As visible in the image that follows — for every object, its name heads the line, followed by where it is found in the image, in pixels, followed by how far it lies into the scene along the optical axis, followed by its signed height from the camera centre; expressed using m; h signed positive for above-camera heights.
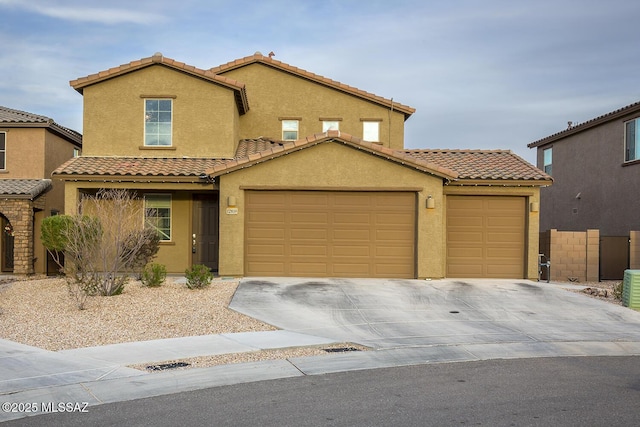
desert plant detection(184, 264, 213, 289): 15.38 -1.73
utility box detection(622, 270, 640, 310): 14.48 -1.81
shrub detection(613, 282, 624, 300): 15.83 -2.03
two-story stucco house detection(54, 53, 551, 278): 17.70 +0.49
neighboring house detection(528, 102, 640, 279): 23.22 +1.26
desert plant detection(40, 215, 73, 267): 17.34 -0.77
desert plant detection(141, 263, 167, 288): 15.82 -1.79
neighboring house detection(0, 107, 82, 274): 21.12 +0.58
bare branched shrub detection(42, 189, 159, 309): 14.40 -1.02
